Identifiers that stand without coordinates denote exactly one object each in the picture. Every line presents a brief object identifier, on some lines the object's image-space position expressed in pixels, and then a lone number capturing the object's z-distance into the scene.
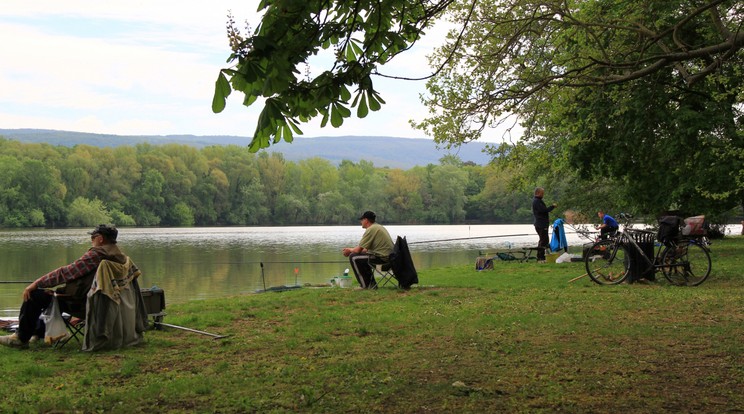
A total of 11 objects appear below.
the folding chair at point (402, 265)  11.41
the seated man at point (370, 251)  11.77
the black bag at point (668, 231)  11.26
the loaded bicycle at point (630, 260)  11.33
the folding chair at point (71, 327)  7.11
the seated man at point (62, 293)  6.98
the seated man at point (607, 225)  15.01
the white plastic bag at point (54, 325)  6.95
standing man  16.69
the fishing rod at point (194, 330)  7.45
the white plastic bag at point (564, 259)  16.23
